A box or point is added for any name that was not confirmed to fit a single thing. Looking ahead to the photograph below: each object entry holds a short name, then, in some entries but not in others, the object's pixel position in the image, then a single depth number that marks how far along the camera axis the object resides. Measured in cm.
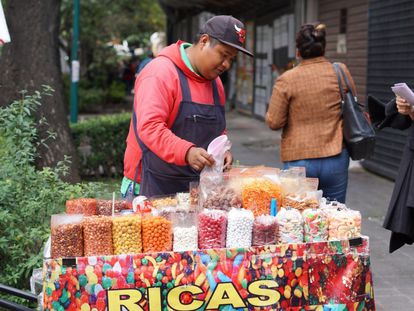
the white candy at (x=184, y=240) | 321
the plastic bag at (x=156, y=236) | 320
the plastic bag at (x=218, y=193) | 347
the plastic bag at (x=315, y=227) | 329
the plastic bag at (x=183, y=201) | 353
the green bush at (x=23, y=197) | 459
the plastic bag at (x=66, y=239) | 312
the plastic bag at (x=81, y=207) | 355
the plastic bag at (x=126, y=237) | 318
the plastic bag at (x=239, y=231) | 322
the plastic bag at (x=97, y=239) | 316
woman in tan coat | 548
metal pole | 1478
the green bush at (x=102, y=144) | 1024
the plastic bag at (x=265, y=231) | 323
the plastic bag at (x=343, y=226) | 330
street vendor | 372
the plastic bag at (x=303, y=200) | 351
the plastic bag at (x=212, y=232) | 324
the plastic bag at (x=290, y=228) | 327
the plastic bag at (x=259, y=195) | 345
